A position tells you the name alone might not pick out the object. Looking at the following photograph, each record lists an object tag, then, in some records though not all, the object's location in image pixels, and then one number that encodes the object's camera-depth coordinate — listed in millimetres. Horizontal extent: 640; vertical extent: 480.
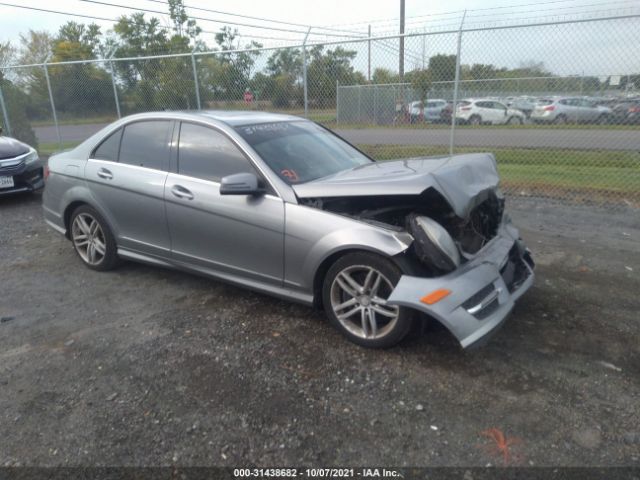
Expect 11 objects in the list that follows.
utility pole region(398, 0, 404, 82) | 8453
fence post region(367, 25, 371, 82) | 8948
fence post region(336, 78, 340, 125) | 10194
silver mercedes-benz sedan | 3043
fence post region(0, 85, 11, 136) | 13180
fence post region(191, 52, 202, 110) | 9828
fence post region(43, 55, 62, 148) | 11964
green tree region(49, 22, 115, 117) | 12391
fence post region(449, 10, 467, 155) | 7449
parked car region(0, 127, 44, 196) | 7684
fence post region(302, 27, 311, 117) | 8812
